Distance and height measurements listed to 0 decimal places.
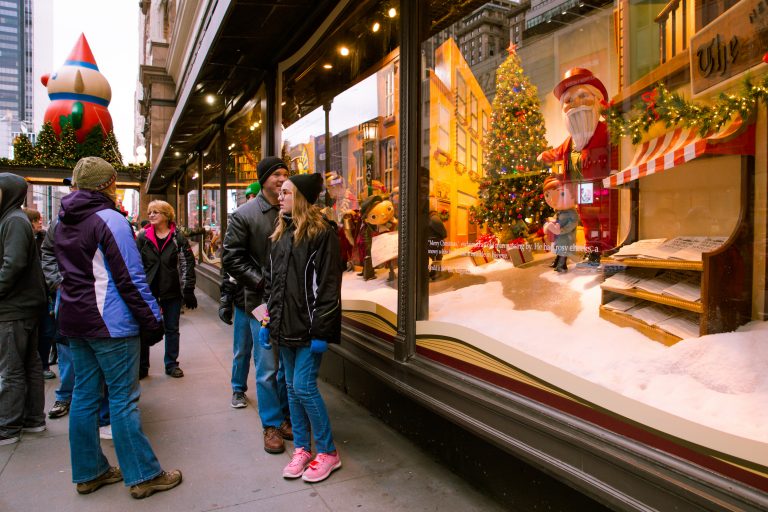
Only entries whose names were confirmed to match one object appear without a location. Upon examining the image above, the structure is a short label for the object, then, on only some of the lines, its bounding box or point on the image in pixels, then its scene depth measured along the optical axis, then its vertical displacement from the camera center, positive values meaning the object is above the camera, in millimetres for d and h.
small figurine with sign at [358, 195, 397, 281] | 4680 +199
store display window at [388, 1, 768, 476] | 2211 +188
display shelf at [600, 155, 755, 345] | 2227 -123
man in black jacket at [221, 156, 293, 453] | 4156 -156
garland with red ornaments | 2186 +587
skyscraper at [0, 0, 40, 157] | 146375 +50868
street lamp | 4855 +911
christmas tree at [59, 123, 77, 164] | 24659 +4530
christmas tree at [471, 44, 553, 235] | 3193 +538
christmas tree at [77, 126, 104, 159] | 25706 +4739
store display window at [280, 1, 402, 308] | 4594 +1070
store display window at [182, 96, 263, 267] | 8930 +1430
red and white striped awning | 2248 +421
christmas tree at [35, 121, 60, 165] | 23719 +4310
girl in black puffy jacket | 3467 -407
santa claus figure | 2791 +468
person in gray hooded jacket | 4043 -469
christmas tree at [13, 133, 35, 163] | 23141 +4012
